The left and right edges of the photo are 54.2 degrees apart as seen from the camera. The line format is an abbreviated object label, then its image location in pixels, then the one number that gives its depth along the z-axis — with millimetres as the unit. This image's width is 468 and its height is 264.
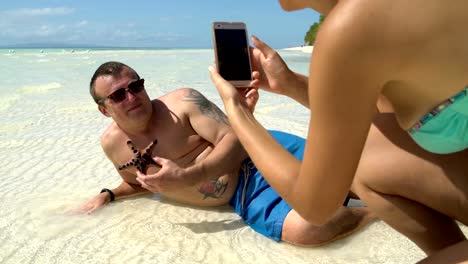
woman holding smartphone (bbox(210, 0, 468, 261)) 969
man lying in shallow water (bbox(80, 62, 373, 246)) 2885
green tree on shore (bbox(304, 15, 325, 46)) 47319
